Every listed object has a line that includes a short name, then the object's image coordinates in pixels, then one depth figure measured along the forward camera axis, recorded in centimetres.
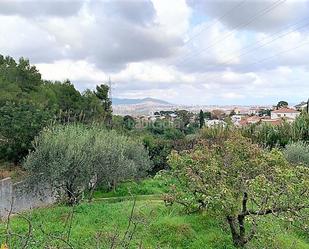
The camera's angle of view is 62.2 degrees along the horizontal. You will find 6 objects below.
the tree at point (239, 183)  548
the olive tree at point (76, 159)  826
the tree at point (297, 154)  1211
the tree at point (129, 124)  2356
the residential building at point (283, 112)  4224
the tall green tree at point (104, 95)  2588
